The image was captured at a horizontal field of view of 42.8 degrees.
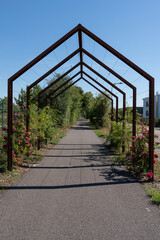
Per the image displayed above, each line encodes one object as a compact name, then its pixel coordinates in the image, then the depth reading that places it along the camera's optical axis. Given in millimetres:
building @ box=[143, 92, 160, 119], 49512
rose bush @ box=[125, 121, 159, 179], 5508
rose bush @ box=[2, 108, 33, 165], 6074
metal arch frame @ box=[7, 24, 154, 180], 5277
